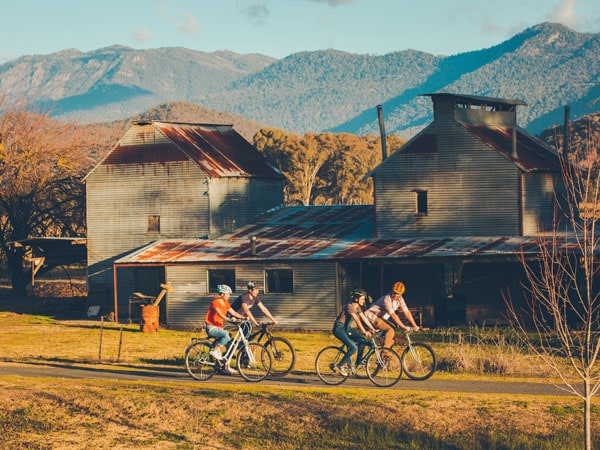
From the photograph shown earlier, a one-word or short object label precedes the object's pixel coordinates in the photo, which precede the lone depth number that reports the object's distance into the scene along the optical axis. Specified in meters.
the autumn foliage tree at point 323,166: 104.94
